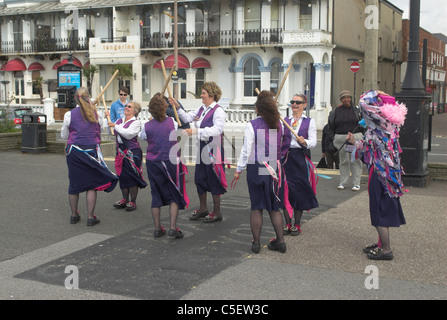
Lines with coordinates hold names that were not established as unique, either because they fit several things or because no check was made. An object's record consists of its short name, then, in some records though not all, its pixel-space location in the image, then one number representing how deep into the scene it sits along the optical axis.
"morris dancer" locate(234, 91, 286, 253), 6.03
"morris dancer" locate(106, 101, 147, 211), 8.34
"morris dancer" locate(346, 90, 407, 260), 5.90
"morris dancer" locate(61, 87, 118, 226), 7.45
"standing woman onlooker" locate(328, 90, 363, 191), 9.50
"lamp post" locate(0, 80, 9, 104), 39.01
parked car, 16.50
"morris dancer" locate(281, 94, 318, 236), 6.86
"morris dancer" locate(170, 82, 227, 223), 7.27
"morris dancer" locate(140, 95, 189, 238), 6.73
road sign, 26.94
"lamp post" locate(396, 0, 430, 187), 10.08
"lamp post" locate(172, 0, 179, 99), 30.30
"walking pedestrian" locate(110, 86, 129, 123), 9.36
